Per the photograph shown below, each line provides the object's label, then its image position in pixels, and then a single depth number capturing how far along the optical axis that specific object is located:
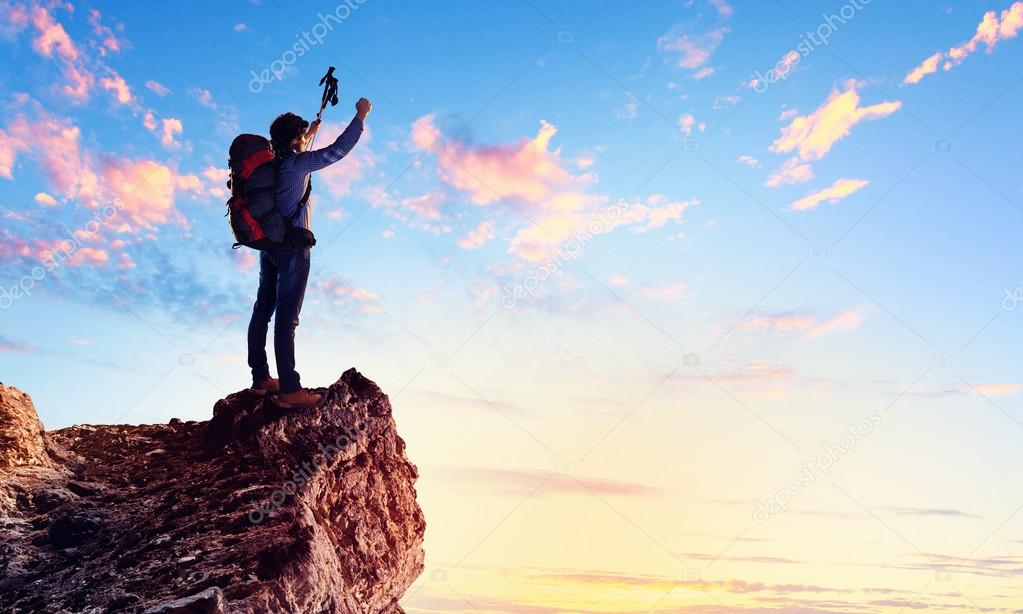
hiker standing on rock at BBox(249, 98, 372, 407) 9.63
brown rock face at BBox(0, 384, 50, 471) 9.60
